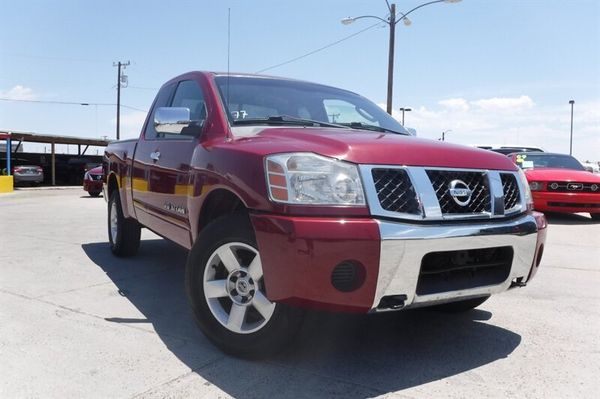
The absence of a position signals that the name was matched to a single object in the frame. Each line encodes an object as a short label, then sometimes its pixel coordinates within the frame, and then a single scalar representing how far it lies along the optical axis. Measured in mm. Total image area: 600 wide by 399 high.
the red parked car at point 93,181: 17000
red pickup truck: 2531
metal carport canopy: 27094
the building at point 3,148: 38475
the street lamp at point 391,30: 17672
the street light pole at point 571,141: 51744
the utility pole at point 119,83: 47844
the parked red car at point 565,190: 9805
